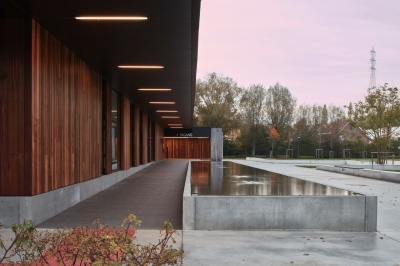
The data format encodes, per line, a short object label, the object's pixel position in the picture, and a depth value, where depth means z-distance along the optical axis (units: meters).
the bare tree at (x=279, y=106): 54.72
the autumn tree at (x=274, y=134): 52.47
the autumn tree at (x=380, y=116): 26.02
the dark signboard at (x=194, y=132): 37.09
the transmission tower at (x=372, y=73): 58.78
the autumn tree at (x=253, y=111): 53.44
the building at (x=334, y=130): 54.63
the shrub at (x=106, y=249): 2.94
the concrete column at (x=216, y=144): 36.41
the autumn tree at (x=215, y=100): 51.28
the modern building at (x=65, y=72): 6.64
